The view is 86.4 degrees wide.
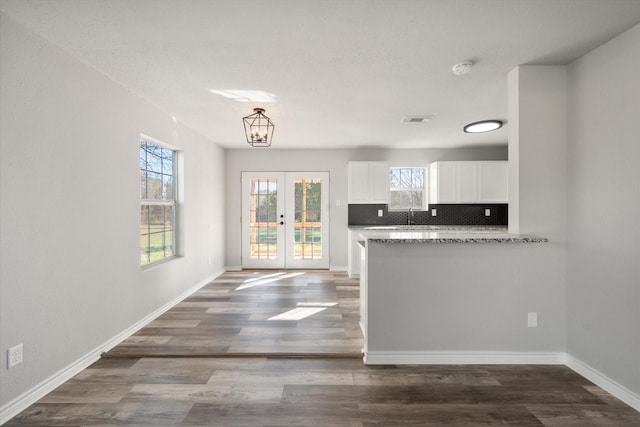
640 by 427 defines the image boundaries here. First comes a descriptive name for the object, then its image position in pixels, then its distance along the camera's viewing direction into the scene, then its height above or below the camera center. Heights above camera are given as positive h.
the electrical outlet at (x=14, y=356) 2.02 -0.85
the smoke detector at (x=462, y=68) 2.62 +1.13
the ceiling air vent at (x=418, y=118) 4.17 +1.19
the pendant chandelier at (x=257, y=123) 3.53 +1.15
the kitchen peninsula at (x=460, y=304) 2.68 -0.72
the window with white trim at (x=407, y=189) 6.52 +0.46
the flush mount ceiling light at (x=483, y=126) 4.32 +1.13
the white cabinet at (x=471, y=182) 6.01 +0.55
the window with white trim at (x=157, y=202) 3.80 +0.14
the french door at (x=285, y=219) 6.48 -0.11
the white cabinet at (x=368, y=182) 6.21 +0.57
